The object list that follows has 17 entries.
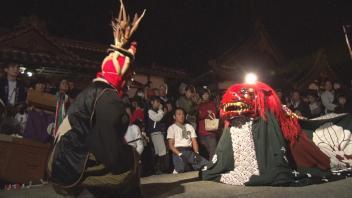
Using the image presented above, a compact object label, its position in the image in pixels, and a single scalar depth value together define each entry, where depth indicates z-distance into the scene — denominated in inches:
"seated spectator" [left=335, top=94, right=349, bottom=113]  340.8
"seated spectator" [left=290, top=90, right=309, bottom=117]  342.0
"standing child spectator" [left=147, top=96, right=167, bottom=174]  303.7
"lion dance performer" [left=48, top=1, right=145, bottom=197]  124.5
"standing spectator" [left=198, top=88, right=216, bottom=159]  310.5
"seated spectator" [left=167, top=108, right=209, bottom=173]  289.0
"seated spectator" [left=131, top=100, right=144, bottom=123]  303.1
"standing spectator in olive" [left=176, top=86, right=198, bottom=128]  329.4
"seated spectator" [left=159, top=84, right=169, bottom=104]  351.0
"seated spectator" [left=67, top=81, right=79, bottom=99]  283.4
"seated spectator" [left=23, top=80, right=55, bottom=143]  239.5
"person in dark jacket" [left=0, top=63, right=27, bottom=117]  248.2
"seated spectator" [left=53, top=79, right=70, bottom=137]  237.5
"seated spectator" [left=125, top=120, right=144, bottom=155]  272.8
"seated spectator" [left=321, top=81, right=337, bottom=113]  368.9
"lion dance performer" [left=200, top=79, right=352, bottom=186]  190.4
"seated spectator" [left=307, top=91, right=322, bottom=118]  363.2
